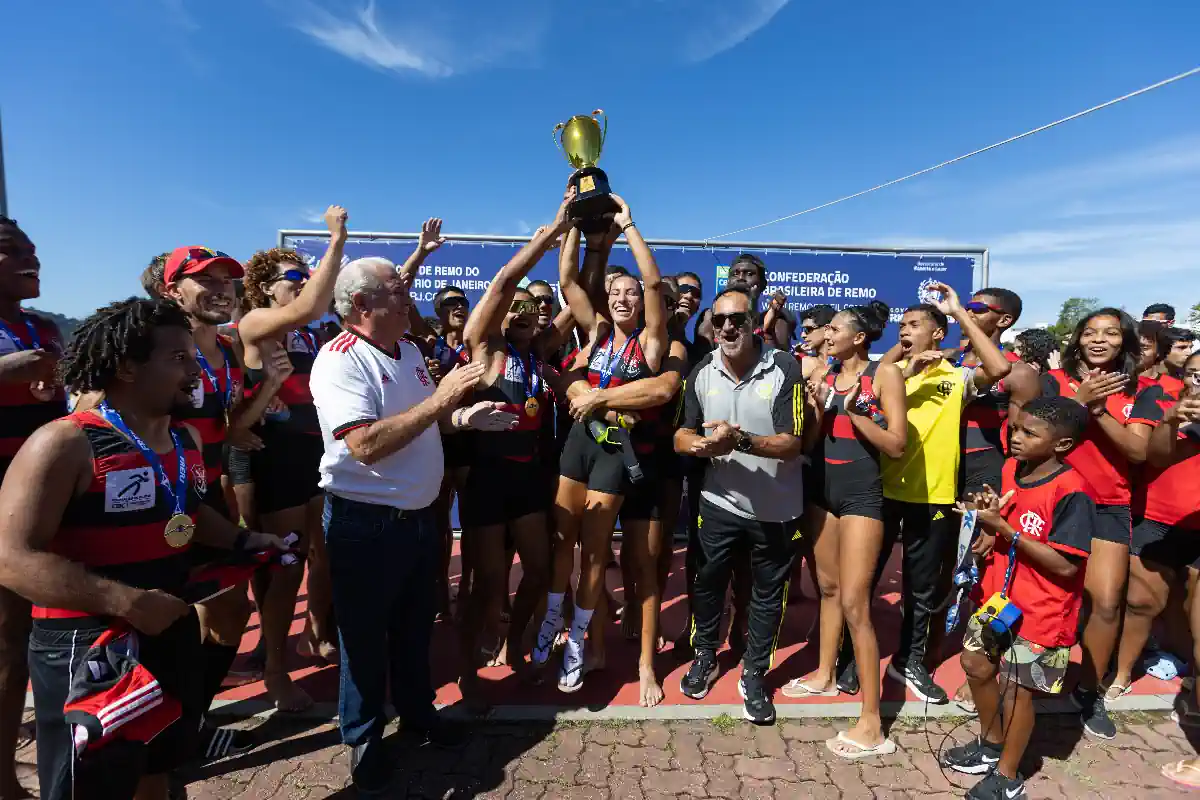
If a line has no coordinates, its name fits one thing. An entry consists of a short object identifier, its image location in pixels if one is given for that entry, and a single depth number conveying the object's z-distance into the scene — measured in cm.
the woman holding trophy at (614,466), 340
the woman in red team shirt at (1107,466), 339
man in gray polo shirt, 318
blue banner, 710
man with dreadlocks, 161
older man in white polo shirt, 234
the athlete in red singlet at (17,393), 250
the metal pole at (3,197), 881
